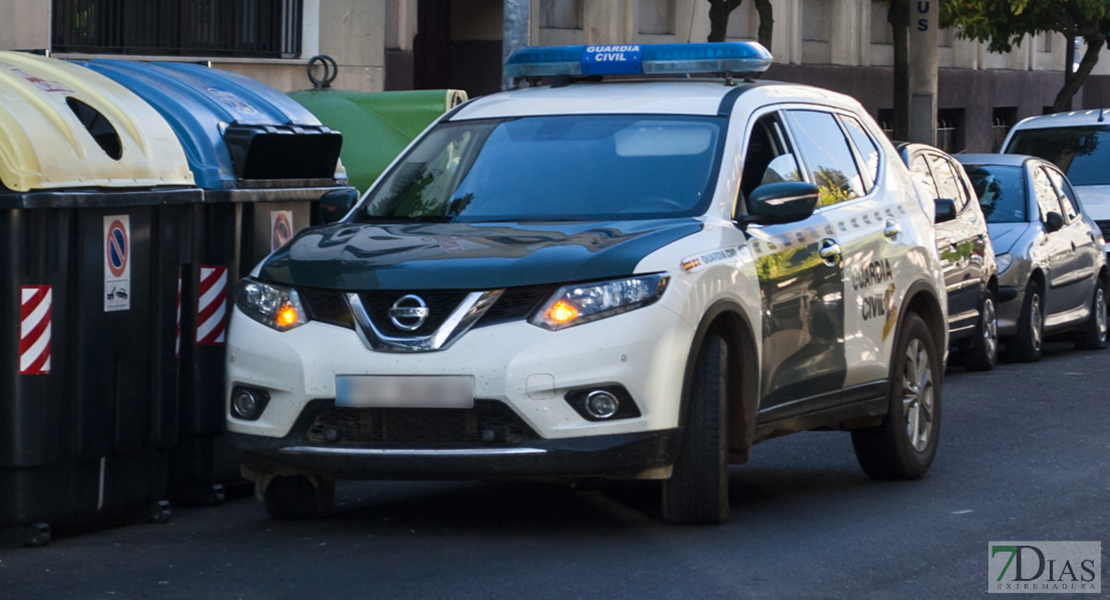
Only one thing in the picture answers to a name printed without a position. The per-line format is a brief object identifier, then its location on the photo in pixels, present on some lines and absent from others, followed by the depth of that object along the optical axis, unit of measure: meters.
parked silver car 27.35
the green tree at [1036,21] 48.02
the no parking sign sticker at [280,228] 16.03
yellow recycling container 13.03
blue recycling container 15.03
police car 12.25
